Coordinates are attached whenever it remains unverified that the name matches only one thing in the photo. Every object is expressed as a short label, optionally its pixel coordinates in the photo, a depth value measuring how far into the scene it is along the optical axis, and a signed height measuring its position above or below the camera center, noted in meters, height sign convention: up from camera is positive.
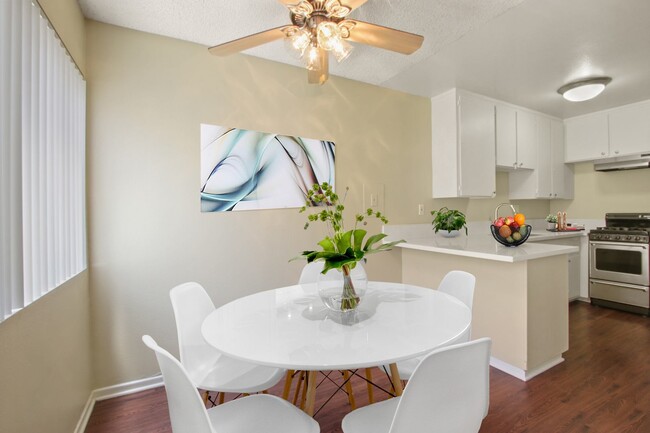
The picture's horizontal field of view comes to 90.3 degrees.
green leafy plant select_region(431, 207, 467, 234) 2.94 -0.04
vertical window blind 1.05 +0.25
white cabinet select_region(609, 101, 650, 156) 3.54 +0.98
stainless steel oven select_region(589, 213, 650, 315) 3.40 -0.53
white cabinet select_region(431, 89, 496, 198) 3.21 +0.73
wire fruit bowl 2.39 -0.12
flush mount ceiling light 2.80 +1.11
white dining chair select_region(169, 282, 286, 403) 1.35 -0.66
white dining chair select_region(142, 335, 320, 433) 0.85 -0.68
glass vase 1.37 -0.31
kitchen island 2.18 -0.60
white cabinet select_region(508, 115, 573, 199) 3.95 +0.56
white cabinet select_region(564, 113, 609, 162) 3.89 +0.98
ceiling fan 1.41 +0.87
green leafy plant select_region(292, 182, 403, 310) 1.26 -0.13
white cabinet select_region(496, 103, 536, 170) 3.53 +0.89
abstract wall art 2.29 +0.39
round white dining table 0.94 -0.40
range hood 3.57 +0.61
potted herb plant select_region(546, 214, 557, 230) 4.16 -0.08
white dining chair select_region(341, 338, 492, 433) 0.81 -0.46
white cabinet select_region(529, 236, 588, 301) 3.86 -0.67
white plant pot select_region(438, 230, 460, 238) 2.99 -0.15
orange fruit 2.41 -0.03
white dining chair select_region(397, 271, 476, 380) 1.47 -0.39
